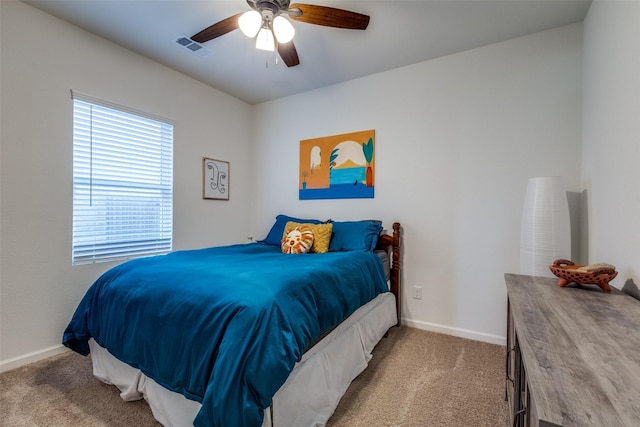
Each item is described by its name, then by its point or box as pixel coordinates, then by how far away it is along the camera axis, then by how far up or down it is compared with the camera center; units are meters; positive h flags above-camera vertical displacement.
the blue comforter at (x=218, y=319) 1.13 -0.56
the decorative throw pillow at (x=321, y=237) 2.71 -0.26
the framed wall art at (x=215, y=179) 3.33 +0.37
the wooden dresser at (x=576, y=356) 0.49 -0.34
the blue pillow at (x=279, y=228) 3.18 -0.21
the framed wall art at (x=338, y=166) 3.03 +0.51
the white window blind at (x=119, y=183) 2.33 +0.23
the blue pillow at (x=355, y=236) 2.61 -0.24
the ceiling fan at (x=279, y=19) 1.71 +1.23
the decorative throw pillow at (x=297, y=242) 2.64 -0.31
